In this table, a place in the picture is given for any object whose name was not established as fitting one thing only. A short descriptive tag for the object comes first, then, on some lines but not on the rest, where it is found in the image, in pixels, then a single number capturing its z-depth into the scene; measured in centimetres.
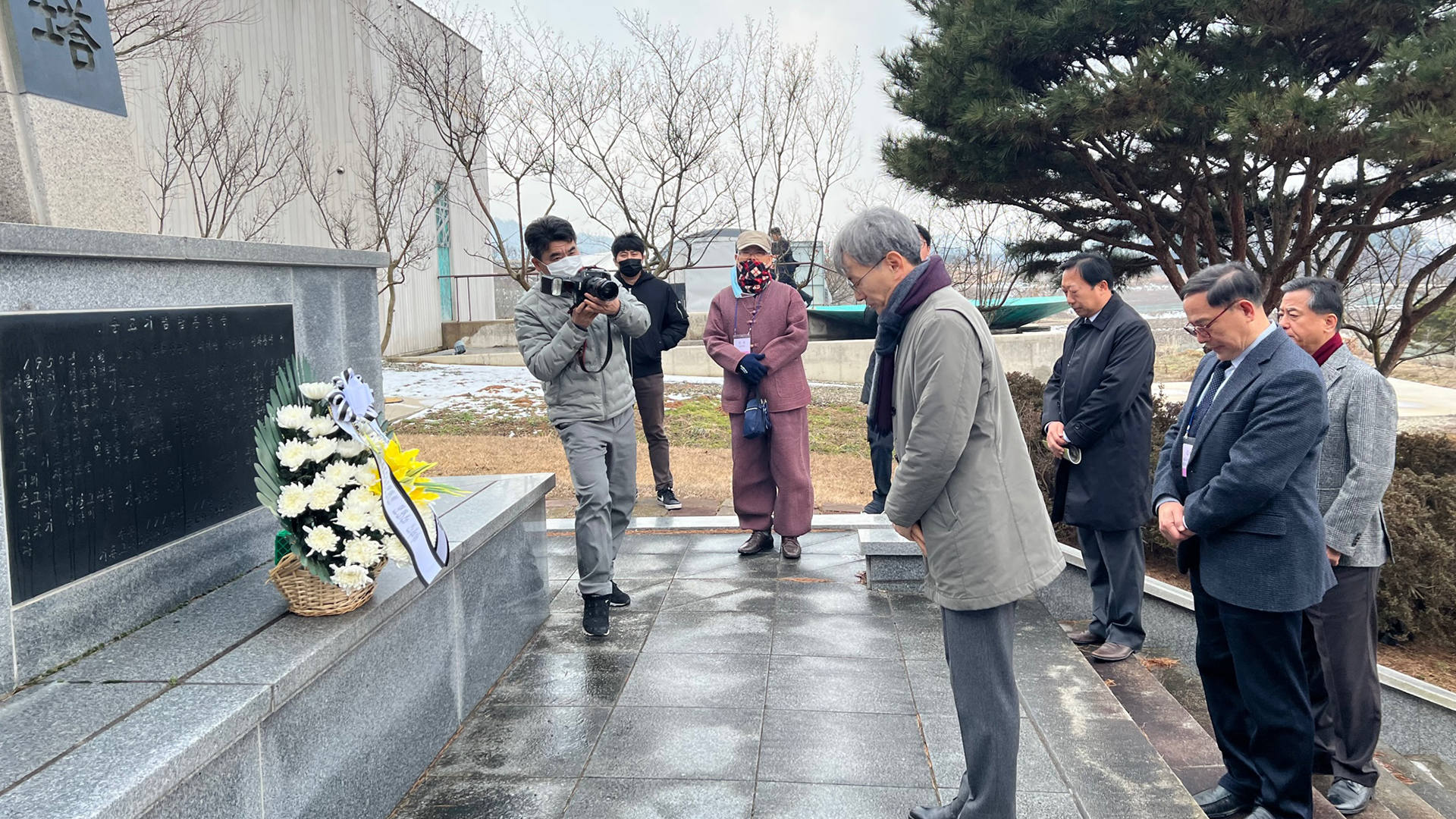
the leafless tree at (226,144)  1161
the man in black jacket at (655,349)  669
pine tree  572
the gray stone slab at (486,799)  290
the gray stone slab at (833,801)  288
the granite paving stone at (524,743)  318
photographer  430
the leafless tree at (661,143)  1250
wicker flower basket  272
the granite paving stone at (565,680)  376
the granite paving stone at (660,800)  288
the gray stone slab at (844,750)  311
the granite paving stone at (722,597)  482
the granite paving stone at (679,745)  315
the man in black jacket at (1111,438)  428
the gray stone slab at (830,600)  477
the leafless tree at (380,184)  1548
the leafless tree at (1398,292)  809
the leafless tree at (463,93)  1240
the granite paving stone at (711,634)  427
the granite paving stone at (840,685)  366
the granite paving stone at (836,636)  423
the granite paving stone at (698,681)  371
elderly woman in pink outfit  551
